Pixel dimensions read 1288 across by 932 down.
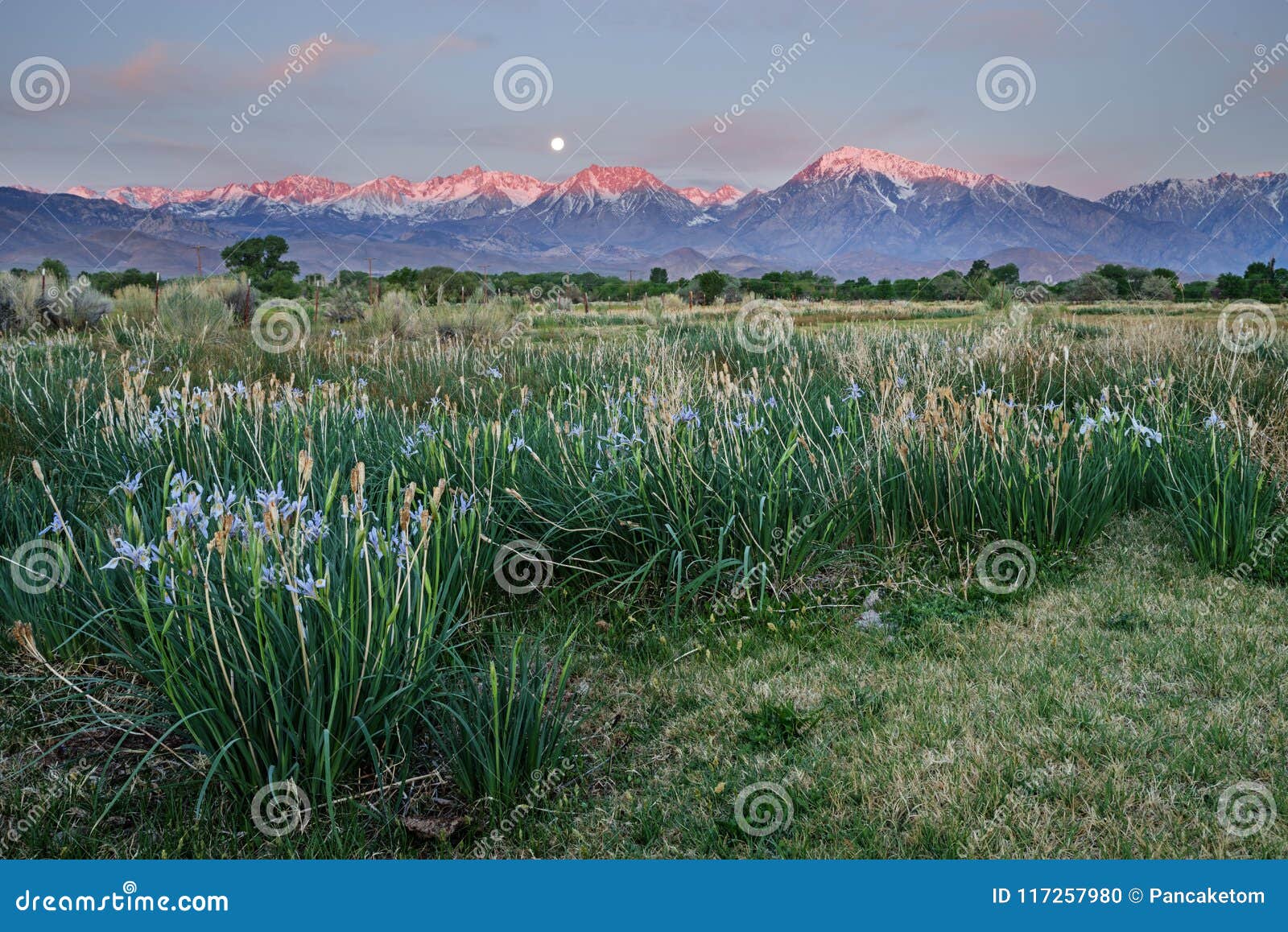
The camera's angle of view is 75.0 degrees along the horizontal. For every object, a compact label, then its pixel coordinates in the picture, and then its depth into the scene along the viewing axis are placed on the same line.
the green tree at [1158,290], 47.16
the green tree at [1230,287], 49.33
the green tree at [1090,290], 46.75
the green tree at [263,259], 54.50
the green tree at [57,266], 46.31
